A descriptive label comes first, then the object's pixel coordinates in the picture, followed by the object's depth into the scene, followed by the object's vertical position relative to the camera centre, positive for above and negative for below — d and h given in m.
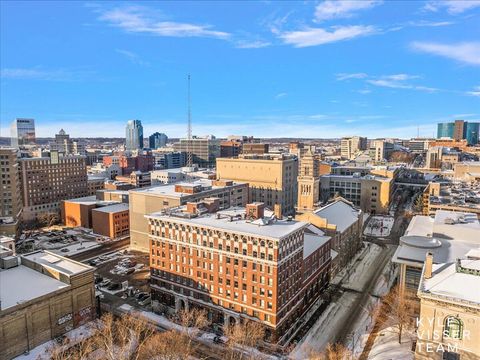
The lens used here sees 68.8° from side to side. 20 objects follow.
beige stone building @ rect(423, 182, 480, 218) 113.62 -19.69
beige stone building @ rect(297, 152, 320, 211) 154.12 -17.02
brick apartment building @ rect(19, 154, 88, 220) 152.25 -17.34
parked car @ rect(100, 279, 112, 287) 86.00 -34.23
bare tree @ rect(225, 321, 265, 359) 54.44 -31.63
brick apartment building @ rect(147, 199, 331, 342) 61.50 -23.35
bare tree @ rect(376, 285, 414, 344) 59.27 -31.56
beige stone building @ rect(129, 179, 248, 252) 105.85 -17.26
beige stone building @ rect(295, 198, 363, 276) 95.25 -23.86
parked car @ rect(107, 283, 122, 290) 83.81 -34.10
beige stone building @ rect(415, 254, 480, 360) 47.12 -24.06
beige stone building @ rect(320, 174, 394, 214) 163.62 -22.75
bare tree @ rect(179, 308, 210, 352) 57.31 -32.91
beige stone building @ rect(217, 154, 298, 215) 157.00 -14.88
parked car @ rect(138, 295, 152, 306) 77.44 -34.89
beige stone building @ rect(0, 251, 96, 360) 55.25 -26.30
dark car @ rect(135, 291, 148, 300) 80.01 -34.41
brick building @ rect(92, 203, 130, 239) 125.75 -28.18
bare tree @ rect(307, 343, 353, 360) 50.89 -33.51
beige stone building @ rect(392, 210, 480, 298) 71.19 -22.78
